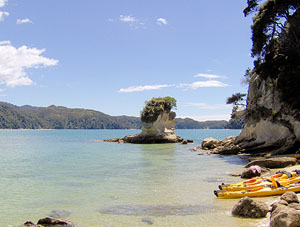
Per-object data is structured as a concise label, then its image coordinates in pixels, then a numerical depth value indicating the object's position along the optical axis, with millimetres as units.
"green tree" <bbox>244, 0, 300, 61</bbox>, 26625
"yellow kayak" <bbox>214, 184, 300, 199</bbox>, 11750
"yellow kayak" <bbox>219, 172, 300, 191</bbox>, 12352
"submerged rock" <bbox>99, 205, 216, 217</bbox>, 10305
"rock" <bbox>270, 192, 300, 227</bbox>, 7148
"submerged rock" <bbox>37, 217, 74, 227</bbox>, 8844
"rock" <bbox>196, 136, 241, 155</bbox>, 34438
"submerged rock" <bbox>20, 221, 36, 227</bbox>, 8840
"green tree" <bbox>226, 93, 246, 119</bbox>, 44062
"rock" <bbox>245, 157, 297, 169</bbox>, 19719
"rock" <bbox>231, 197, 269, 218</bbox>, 9086
